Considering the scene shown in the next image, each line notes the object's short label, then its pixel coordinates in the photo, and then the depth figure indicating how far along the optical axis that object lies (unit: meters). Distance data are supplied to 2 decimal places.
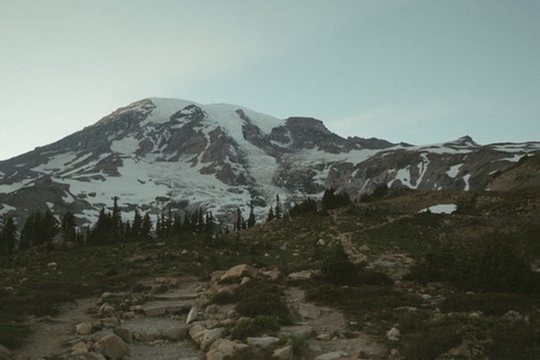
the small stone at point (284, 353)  11.95
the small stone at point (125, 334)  15.92
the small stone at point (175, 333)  16.67
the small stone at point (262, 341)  13.27
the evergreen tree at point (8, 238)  82.04
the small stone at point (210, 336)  14.34
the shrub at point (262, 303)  17.08
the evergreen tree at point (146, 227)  90.29
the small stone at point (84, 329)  17.33
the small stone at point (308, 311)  17.34
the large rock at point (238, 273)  25.85
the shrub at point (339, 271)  23.16
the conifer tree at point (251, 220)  106.84
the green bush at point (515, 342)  10.30
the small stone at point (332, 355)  12.12
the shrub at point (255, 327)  14.61
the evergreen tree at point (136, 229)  85.12
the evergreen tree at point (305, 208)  77.29
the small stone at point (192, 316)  18.91
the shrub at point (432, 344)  11.02
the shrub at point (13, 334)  15.01
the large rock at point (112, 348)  13.89
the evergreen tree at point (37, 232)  87.93
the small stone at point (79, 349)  13.69
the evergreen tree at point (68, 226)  98.50
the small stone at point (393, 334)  13.20
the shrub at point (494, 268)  18.72
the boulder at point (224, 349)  12.62
